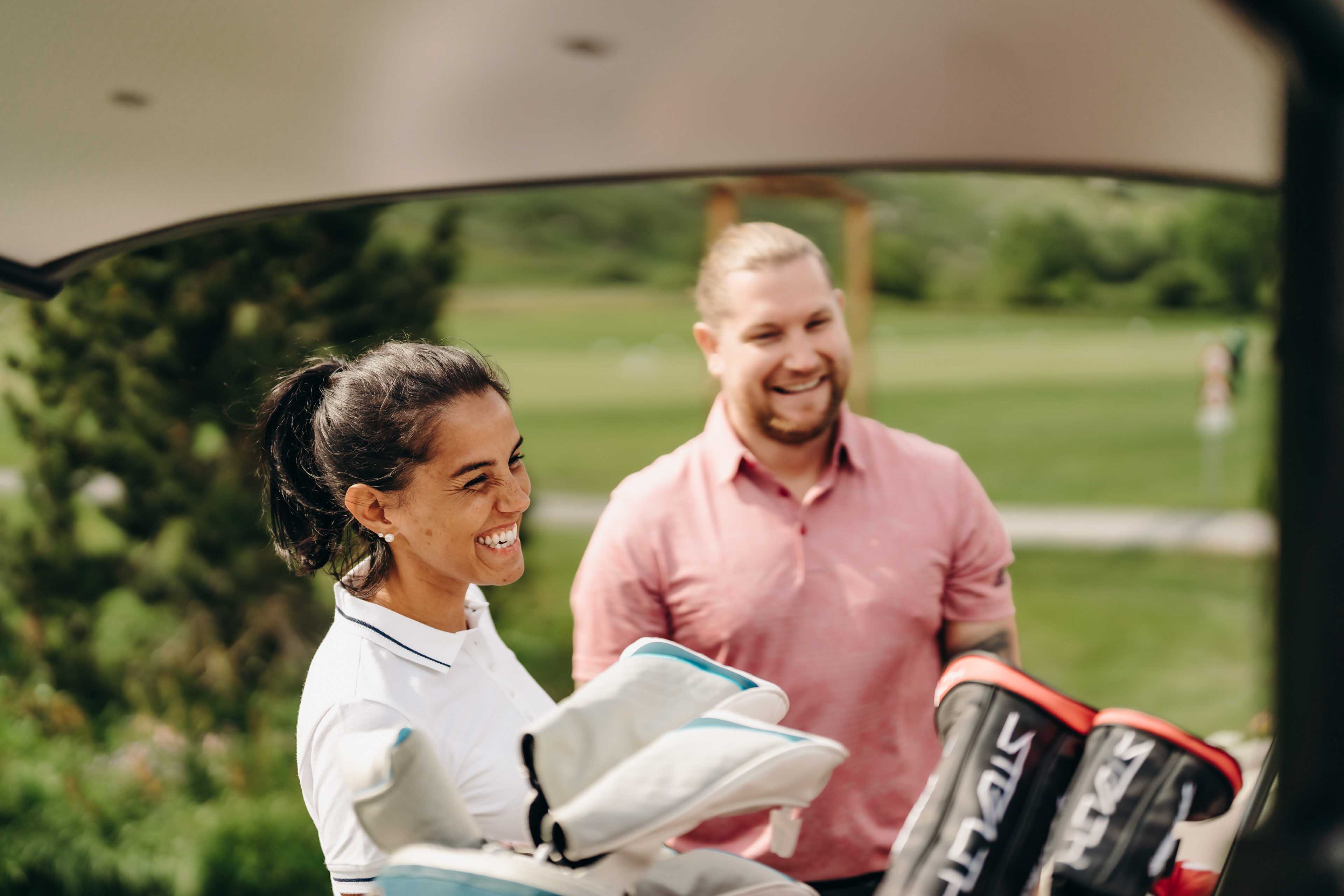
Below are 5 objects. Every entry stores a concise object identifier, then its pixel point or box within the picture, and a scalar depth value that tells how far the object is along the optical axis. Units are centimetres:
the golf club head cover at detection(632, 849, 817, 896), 96
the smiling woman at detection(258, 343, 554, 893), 108
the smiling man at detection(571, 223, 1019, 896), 162
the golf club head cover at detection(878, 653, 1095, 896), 87
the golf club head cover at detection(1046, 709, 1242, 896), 85
